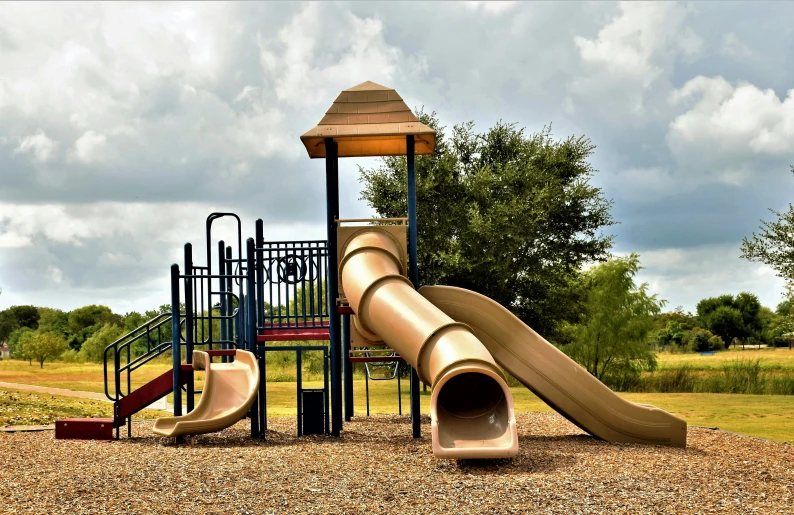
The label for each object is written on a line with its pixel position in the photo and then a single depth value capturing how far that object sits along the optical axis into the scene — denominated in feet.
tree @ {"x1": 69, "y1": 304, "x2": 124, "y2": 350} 231.30
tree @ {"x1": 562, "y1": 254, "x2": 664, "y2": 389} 106.83
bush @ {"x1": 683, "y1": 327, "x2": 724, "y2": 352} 231.09
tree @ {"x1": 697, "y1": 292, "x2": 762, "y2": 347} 275.18
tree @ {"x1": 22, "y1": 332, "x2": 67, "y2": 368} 116.88
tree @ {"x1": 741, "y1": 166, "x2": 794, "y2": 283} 87.66
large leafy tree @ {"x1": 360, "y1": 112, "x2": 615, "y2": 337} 88.07
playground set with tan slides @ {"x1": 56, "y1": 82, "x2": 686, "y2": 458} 33.60
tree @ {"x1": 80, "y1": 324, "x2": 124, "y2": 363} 163.73
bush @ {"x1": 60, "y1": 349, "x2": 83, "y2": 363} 168.55
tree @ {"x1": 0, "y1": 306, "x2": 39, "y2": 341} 242.21
